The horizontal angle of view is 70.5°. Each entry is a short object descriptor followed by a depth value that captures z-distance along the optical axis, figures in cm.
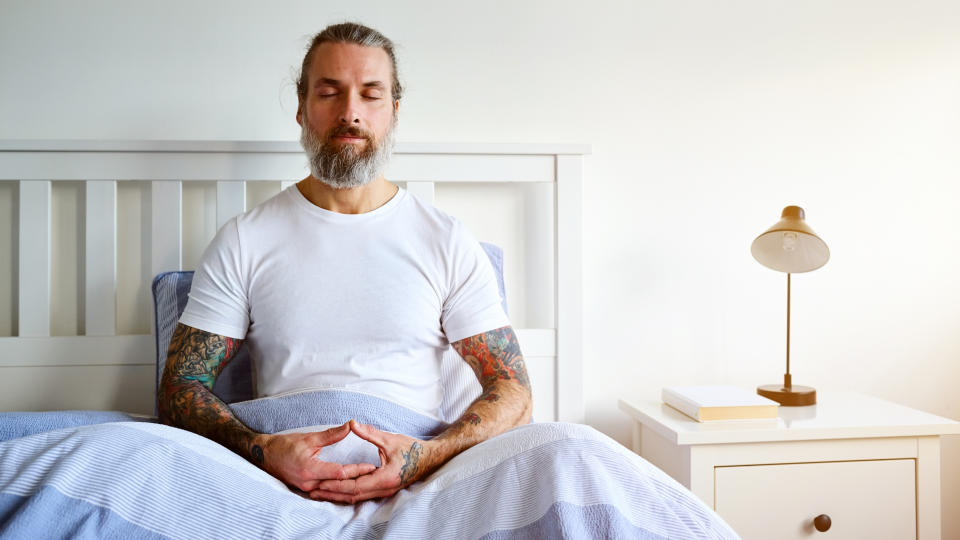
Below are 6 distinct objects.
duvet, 67
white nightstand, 124
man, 113
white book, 130
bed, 70
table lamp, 141
